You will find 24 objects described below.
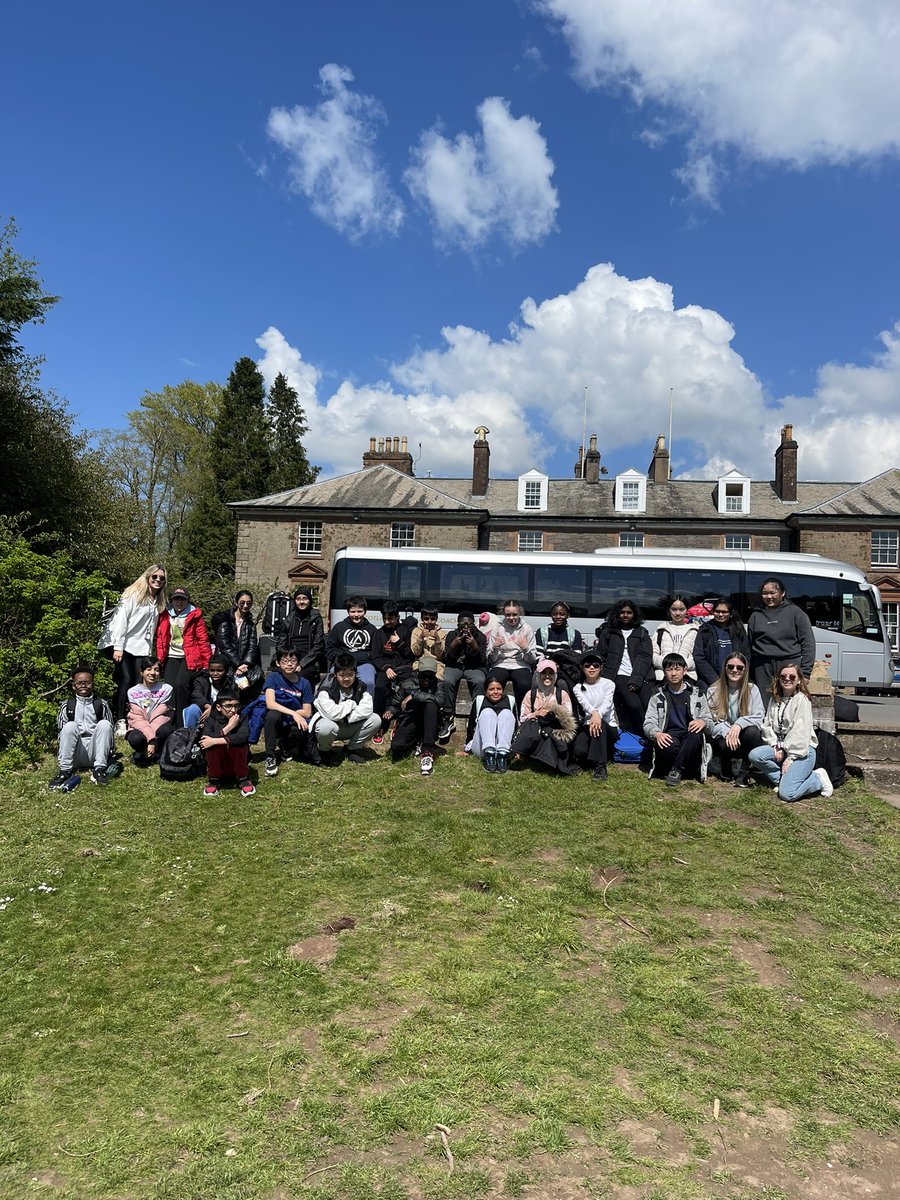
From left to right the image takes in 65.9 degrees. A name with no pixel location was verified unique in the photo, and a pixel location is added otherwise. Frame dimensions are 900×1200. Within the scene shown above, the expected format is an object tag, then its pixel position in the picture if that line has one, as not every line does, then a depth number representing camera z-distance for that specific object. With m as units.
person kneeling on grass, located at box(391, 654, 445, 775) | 8.00
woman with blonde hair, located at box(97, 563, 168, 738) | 8.46
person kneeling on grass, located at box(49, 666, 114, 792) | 7.39
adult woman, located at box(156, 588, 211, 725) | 8.57
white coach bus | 15.85
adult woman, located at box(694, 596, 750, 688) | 8.38
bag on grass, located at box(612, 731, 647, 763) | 7.91
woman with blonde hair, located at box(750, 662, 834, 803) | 6.92
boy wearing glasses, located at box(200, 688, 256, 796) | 7.09
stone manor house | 32.25
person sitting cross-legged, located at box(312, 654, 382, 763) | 7.86
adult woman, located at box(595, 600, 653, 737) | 8.07
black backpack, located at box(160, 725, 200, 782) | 7.44
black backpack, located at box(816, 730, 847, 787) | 7.27
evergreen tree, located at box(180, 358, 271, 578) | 39.53
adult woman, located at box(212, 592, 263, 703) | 9.07
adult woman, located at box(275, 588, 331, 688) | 9.10
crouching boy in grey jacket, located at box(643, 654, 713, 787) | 7.36
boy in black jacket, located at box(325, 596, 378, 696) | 9.02
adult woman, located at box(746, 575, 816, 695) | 7.84
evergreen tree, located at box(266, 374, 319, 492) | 47.12
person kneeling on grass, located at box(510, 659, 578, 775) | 7.59
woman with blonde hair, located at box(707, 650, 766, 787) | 7.25
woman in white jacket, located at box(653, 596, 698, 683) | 9.14
